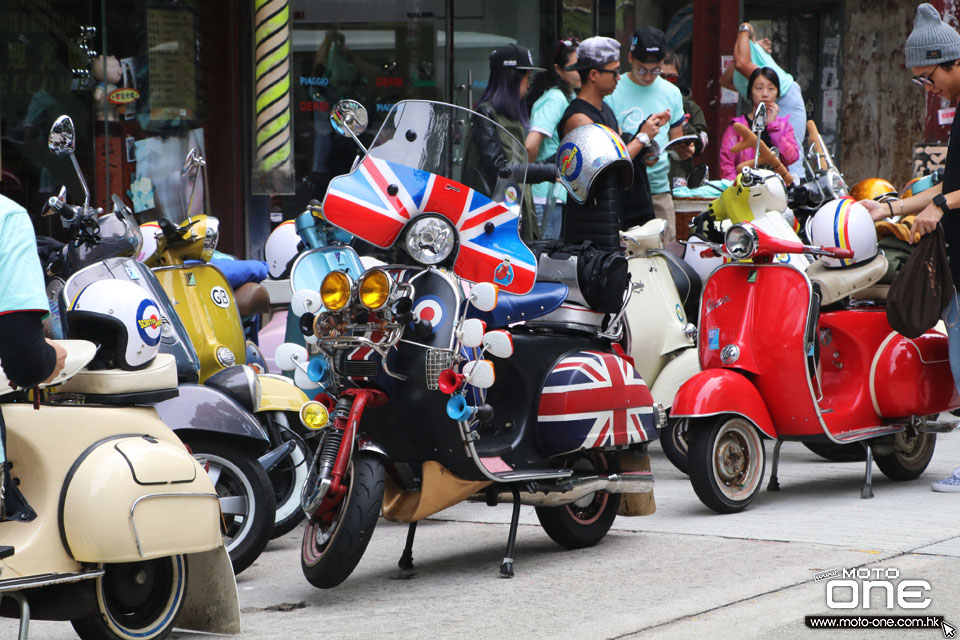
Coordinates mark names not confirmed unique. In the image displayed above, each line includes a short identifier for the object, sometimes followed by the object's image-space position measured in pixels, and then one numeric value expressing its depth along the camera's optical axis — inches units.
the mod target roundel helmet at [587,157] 443.5
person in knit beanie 511.5
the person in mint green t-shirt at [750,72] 791.7
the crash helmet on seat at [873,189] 583.8
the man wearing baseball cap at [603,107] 584.1
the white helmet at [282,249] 589.3
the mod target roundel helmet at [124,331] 321.7
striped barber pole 732.0
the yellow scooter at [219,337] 430.6
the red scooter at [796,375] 483.2
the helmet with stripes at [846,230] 542.3
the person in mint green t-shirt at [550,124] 645.3
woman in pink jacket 765.3
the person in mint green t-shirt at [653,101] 688.4
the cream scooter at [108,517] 297.1
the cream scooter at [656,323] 576.4
